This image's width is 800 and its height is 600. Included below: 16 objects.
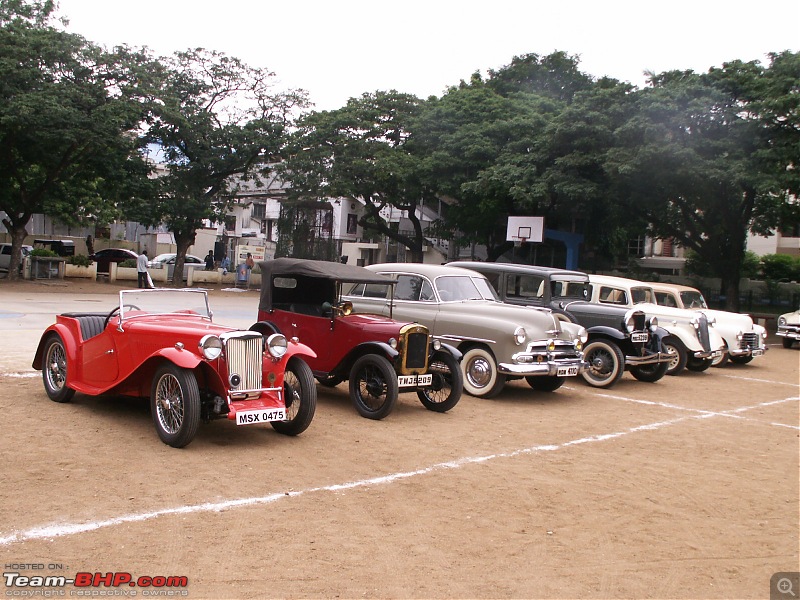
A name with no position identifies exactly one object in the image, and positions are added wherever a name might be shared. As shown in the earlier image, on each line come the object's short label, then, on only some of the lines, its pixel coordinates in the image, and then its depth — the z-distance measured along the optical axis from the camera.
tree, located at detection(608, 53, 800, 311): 23.48
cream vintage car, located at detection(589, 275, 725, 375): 14.69
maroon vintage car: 8.86
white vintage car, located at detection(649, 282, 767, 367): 15.87
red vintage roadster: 6.82
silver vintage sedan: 10.55
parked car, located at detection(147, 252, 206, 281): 36.56
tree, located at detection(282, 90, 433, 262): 32.88
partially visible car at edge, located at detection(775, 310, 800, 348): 22.19
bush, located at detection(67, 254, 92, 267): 32.66
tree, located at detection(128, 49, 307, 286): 30.70
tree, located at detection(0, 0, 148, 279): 24.77
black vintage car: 12.50
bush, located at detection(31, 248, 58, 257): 31.48
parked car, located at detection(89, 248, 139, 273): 38.66
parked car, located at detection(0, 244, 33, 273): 32.47
